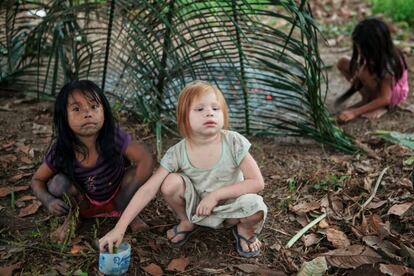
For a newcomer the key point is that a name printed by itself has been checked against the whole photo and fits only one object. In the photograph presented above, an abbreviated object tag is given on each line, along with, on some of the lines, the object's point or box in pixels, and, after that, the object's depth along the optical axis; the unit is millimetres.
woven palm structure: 3154
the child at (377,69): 4230
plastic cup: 2342
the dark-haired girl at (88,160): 2544
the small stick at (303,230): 2689
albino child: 2439
